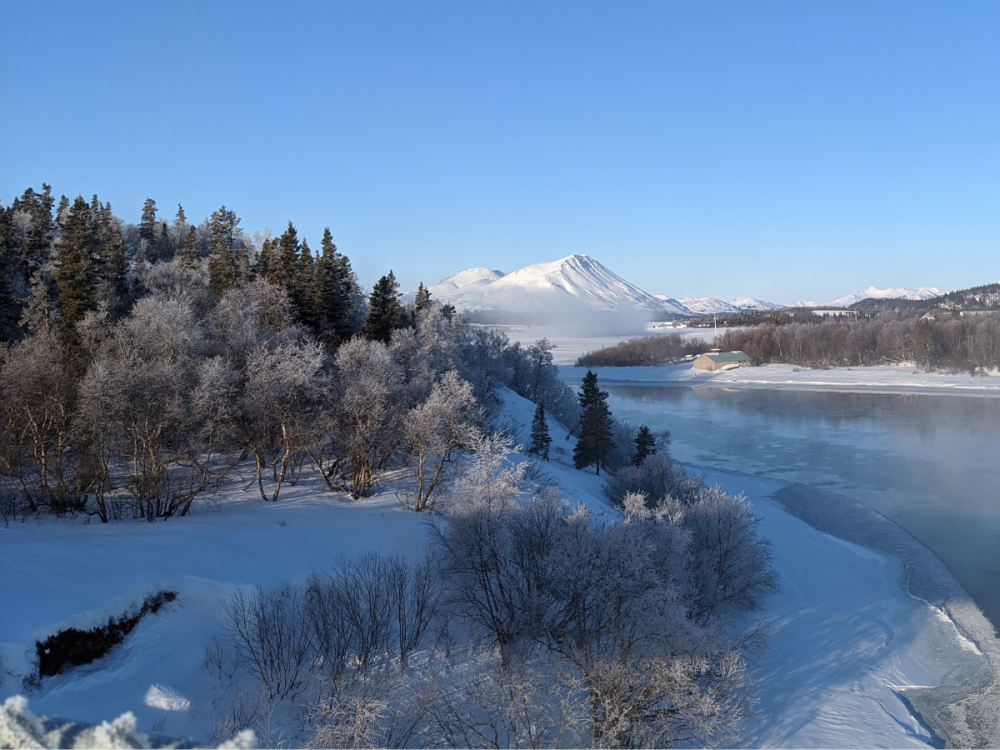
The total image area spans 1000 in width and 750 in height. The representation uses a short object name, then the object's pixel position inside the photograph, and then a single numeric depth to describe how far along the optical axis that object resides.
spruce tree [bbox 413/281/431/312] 47.68
